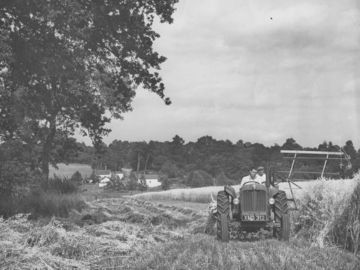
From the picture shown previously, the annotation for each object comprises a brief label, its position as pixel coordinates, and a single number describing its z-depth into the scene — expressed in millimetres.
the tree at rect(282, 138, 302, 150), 101838
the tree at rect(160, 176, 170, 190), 79062
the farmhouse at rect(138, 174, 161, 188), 118550
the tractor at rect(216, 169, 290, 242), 12813
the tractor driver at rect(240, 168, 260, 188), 13758
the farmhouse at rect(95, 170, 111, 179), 145375
